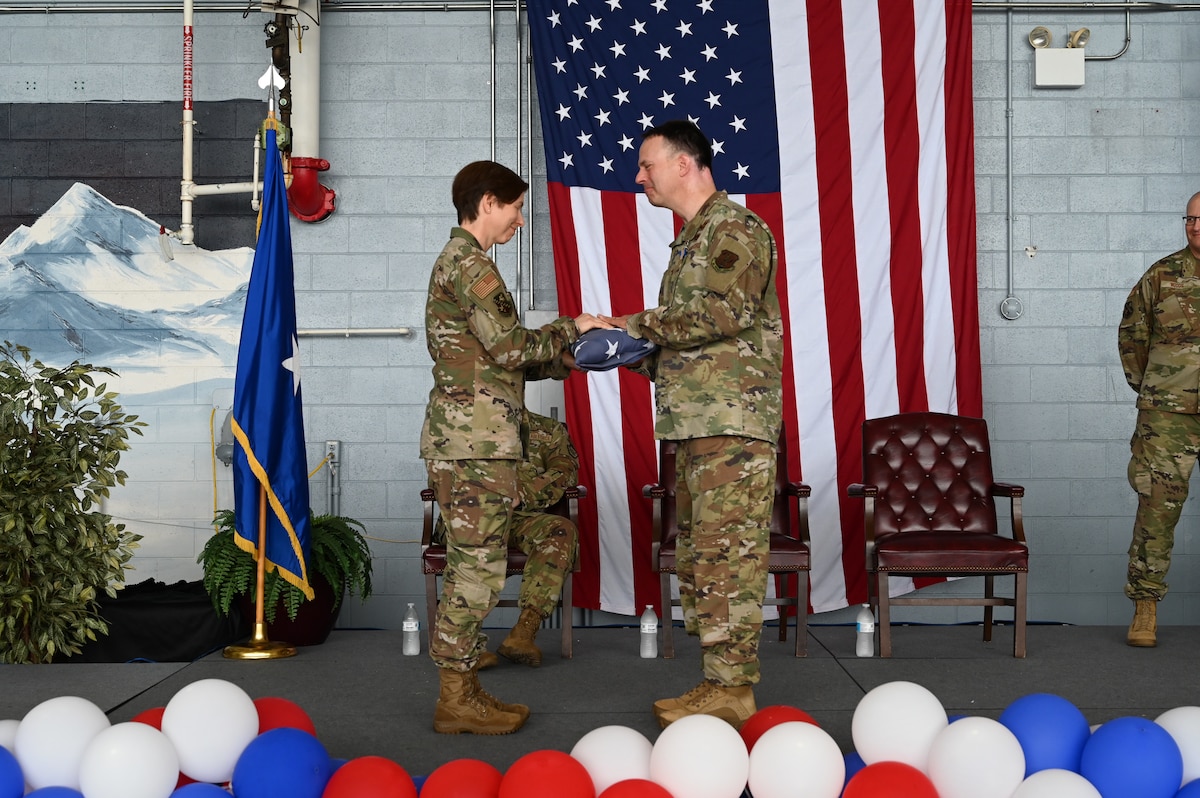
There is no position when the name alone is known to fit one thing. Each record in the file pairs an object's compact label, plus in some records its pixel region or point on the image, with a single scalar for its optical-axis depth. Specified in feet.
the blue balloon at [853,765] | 7.49
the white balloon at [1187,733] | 7.07
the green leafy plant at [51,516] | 13.25
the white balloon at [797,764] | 6.66
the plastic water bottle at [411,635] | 14.07
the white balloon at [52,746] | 7.07
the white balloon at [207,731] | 7.18
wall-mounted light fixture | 17.31
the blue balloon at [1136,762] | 6.67
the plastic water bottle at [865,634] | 13.70
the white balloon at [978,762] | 6.71
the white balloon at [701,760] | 6.63
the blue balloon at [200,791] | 6.60
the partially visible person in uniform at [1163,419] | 14.05
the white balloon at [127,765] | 6.64
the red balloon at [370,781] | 6.50
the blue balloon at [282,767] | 6.73
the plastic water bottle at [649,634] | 13.79
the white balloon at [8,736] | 7.31
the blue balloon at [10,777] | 6.75
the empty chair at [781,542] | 13.66
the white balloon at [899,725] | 7.26
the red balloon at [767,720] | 7.47
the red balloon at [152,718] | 7.66
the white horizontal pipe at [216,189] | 16.89
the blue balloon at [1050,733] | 7.24
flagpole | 13.78
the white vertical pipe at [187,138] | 16.87
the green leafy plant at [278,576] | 14.24
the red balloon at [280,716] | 7.78
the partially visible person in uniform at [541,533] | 13.30
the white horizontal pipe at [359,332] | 17.38
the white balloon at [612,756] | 6.86
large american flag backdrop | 16.74
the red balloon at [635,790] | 6.28
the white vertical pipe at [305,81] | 16.79
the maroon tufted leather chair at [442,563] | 13.52
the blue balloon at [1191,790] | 6.42
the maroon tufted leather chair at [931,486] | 14.30
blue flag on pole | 13.92
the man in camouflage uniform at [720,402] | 9.53
